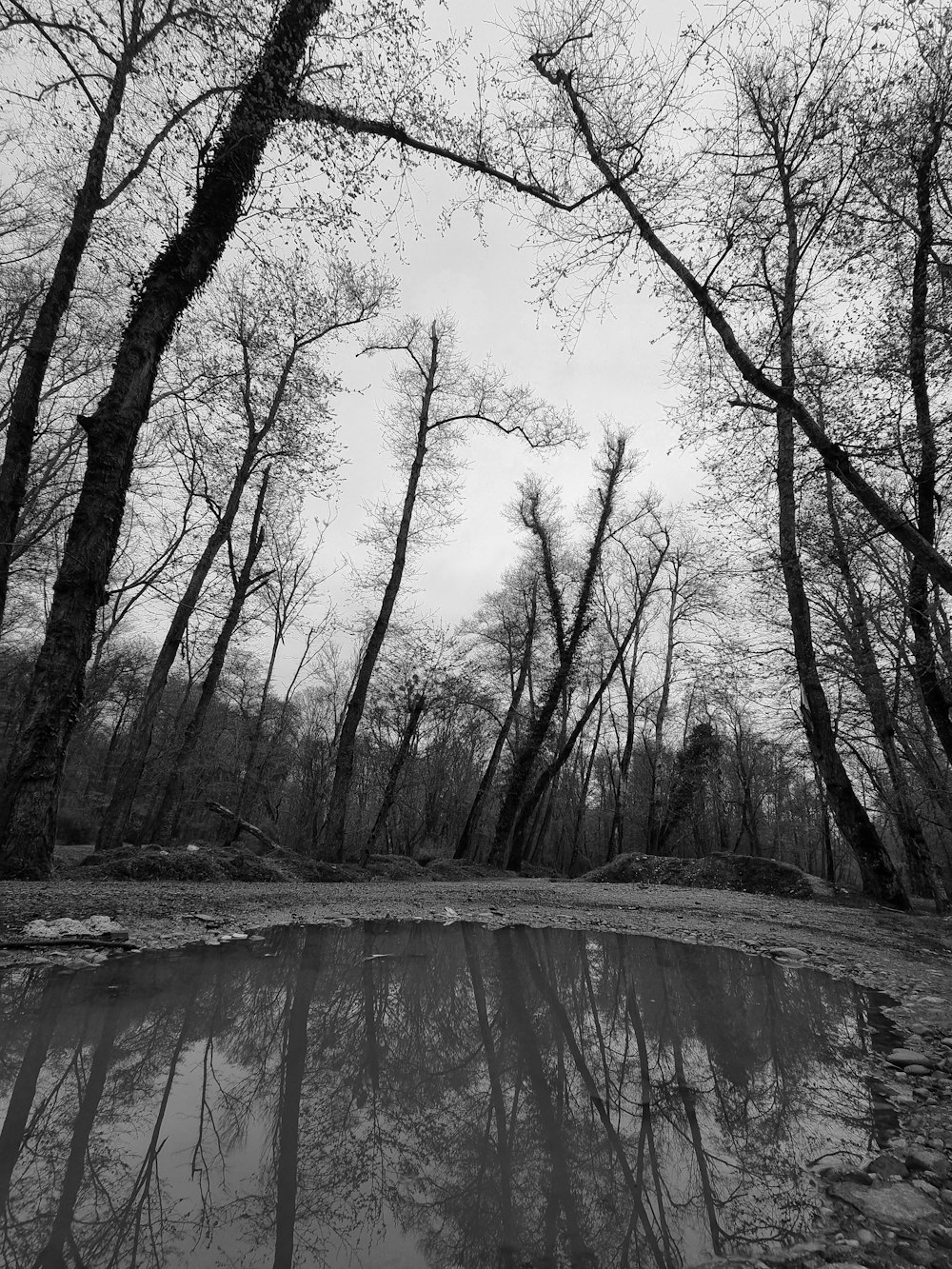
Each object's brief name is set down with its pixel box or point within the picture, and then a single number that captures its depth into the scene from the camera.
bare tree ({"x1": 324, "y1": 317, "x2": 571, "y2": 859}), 12.43
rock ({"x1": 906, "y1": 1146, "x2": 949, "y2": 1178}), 1.99
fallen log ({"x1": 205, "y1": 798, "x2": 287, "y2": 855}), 11.61
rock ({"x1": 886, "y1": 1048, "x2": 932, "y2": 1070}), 2.99
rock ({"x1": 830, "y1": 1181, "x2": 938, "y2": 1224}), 1.72
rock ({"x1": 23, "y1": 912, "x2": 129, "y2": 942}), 4.01
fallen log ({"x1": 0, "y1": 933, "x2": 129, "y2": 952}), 3.81
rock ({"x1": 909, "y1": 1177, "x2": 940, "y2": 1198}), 1.85
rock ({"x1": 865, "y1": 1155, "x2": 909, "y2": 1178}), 1.96
